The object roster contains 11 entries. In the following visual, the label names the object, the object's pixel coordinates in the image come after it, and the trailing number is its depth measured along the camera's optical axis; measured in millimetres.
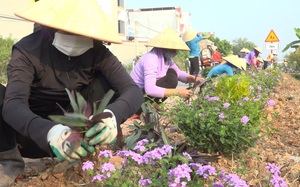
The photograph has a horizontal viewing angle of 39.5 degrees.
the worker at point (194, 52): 9305
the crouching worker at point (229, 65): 5770
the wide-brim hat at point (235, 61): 5764
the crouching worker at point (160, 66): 3740
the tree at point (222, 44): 45375
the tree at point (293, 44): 15969
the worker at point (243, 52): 13570
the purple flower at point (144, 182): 1507
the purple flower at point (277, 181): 1394
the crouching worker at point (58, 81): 1659
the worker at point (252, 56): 11152
